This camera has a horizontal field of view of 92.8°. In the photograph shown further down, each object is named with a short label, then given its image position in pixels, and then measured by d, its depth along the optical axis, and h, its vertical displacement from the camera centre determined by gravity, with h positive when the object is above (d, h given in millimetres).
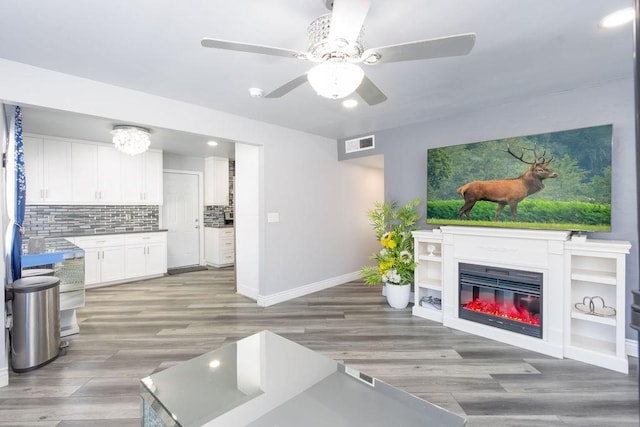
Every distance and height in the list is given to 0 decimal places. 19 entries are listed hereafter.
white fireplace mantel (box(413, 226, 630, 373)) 2512 -623
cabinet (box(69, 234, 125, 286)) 4715 -722
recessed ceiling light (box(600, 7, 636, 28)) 1765 +1146
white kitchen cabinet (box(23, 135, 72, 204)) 4434 +645
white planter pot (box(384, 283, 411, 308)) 3865 -1075
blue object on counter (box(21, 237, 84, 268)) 2877 -407
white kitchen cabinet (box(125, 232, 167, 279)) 5168 -740
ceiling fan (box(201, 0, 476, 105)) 1454 +818
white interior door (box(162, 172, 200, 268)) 6145 -111
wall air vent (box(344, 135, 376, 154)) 4473 +1014
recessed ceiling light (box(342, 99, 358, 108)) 3111 +1128
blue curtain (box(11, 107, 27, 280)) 2729 +130
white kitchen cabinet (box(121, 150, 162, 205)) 5285 +611
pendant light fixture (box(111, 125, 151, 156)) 3867 +938
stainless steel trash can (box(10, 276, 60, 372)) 2479 -932
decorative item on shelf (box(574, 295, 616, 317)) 2605 -877
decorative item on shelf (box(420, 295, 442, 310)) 3572 -1095
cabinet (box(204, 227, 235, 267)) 6402 -733
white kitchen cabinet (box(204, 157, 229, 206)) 6496 +673
